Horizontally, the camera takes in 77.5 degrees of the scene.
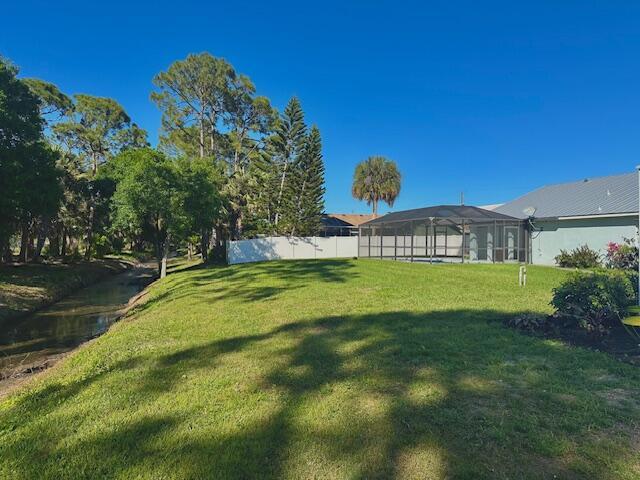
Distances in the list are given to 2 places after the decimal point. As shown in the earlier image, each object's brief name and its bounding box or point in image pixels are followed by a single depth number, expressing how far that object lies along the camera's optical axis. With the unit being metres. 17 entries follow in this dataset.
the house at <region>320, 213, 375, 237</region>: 40.39
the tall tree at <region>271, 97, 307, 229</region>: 31.45
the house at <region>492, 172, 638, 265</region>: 15.48
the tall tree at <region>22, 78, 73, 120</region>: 26.05
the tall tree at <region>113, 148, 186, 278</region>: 15.24
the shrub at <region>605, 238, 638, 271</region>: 13.42
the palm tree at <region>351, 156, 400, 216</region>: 38.78
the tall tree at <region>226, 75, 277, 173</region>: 31.89
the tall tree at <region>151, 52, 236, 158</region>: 30.19
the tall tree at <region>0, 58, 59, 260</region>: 13.38
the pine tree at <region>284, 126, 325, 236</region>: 30.48
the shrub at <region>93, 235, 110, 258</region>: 28.09
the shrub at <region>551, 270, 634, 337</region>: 5.08
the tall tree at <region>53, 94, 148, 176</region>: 30.64
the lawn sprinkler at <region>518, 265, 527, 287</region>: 10.25
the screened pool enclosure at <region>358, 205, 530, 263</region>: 19.02
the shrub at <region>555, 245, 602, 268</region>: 15.88
